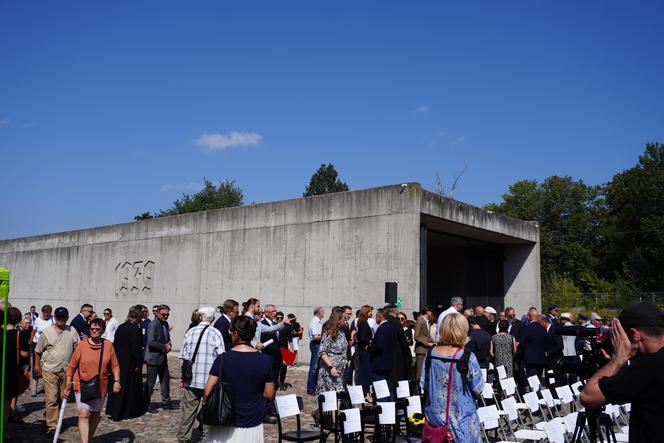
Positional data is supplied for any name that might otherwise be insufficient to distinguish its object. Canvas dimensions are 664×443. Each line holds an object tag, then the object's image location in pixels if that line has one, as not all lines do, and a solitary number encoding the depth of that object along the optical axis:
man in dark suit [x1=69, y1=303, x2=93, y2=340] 10.96
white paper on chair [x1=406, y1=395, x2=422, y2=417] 6.66
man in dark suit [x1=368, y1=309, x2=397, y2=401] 8.72
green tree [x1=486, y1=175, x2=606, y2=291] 55.94
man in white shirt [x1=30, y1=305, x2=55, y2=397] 11.30
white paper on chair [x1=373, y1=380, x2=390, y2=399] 7.00
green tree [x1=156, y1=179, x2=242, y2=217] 69.44
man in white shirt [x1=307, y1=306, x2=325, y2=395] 10.38
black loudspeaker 13.41
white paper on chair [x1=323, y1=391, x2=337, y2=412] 6.33
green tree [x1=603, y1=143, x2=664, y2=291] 44.53
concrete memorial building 15.33
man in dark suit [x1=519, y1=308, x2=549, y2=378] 10.62
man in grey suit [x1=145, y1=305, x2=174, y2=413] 9.45
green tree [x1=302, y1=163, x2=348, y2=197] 72.49
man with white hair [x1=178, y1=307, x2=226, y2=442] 6.66
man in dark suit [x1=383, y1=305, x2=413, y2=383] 9.11
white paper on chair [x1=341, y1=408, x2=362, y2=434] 5.68
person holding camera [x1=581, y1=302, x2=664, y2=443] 2.47
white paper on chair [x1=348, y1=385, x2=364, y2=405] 6.75
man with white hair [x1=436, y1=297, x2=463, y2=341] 9.03
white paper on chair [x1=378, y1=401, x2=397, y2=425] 5.94
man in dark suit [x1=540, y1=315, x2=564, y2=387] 10.66
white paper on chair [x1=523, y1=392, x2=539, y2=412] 7.08
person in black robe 8.28
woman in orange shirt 6.31
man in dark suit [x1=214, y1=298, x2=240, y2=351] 7.93
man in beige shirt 7.74
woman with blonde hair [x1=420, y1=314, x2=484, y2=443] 4.52
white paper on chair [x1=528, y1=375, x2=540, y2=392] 8.11
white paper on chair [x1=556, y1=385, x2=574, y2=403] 7.53
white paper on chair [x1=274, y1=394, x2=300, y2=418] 5.78
